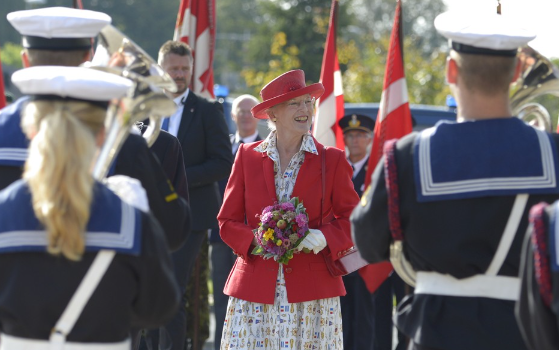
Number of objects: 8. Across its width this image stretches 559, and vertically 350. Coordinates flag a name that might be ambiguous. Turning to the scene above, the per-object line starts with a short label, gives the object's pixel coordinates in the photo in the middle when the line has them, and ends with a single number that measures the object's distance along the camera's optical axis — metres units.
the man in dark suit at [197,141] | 14.48
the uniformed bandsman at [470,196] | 7.14
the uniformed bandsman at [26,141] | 7.82
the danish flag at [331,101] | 17.09
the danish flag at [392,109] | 15.46
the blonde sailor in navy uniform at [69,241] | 6.24
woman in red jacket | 10.98
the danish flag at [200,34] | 17.08
